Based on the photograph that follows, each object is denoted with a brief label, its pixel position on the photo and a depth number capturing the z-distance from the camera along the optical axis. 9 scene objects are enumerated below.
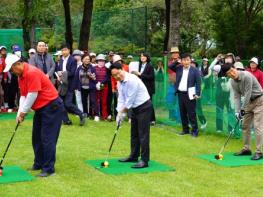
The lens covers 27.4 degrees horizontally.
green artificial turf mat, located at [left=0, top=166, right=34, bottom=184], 7.83
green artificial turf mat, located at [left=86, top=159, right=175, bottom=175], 8.48
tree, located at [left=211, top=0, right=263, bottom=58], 25.20
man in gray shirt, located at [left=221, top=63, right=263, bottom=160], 9.24
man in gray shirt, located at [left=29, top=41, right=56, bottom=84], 12.72
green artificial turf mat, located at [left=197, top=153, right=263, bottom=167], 9.06
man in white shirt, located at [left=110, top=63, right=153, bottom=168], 8.47
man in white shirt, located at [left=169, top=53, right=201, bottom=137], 11.87
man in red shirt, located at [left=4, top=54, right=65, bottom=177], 7.79
